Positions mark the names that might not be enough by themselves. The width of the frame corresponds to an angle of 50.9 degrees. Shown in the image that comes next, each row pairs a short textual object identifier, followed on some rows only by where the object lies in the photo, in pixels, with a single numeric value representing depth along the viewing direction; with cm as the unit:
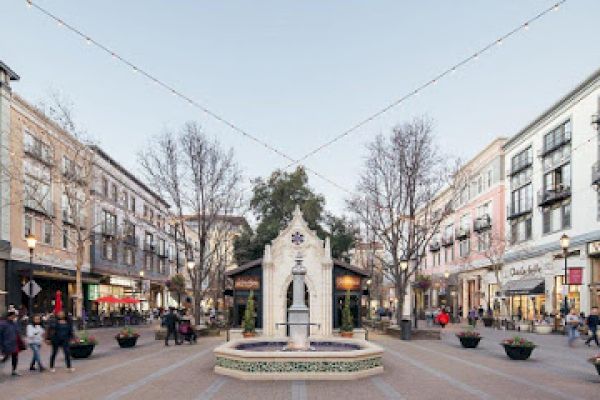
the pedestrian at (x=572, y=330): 2653
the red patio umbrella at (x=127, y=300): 4678
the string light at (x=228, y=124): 1354
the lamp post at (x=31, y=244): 2652
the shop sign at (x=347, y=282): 3466
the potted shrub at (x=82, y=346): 2119
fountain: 1570
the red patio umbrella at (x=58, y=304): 3334
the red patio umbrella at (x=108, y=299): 4513
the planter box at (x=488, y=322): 4566
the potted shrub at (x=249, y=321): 3077
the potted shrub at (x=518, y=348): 2052
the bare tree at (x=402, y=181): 3453
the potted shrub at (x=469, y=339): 2558
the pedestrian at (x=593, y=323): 2591
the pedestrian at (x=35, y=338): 1734
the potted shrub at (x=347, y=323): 3109
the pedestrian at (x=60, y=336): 1745
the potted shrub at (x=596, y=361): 1508
